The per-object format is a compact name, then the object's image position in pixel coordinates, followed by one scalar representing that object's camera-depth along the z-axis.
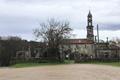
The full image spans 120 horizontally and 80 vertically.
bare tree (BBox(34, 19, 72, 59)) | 53.60
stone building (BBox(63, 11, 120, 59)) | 77.33
